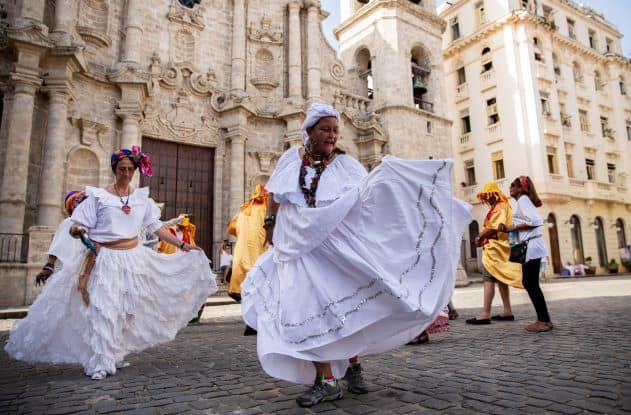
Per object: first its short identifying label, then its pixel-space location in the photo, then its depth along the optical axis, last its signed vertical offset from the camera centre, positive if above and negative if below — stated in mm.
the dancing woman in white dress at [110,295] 3826 -214
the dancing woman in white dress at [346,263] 2572 +31
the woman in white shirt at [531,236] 5285 +371
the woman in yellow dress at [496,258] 6281 +109
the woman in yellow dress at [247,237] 7035 +576
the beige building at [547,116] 26219 +10182
